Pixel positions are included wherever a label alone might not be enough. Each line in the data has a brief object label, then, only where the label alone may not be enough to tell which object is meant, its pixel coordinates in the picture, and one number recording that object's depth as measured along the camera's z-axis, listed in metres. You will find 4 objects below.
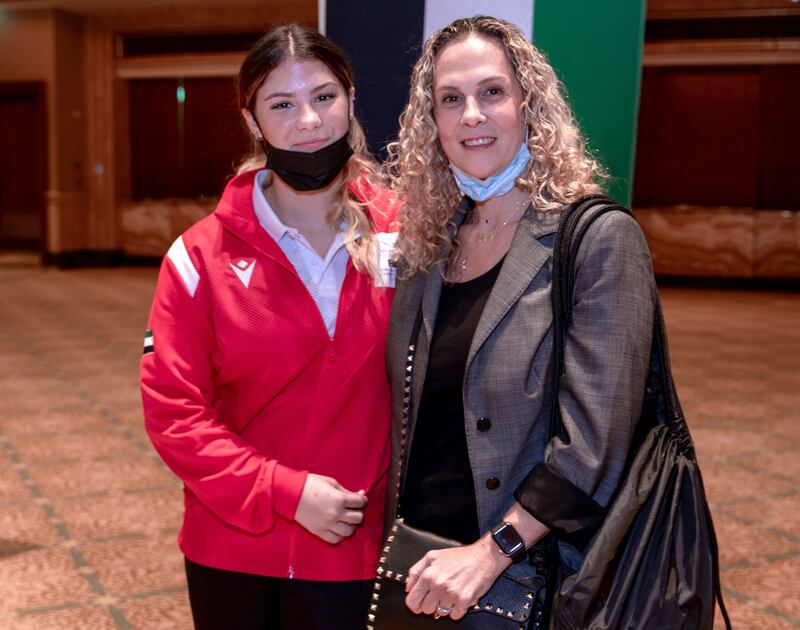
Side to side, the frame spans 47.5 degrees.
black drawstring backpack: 1.42
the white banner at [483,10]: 2.32
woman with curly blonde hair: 1.46
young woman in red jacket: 1.74
